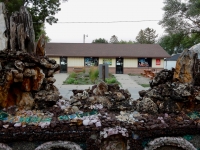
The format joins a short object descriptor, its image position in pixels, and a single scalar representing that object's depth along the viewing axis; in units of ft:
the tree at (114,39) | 145.30
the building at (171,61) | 66.84
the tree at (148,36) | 112.50
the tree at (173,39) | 46.00
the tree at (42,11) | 39.06
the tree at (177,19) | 44.57
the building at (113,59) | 51.18
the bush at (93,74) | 31.17
